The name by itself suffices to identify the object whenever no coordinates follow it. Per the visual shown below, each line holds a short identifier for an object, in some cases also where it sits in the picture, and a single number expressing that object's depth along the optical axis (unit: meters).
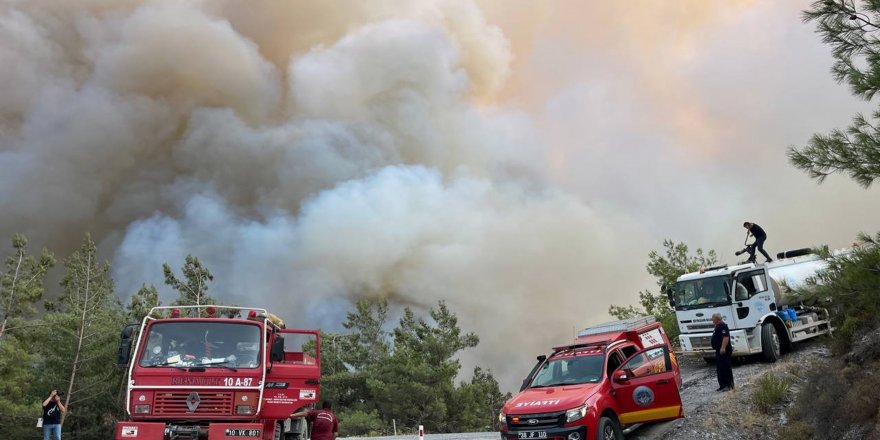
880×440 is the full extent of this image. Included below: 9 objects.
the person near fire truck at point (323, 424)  12.34
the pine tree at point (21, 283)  37.56
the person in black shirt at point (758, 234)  21.02
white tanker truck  18.28
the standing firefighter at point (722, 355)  14.88
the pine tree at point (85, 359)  42.59
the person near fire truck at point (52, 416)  17.56
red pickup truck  10.95
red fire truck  10.19
